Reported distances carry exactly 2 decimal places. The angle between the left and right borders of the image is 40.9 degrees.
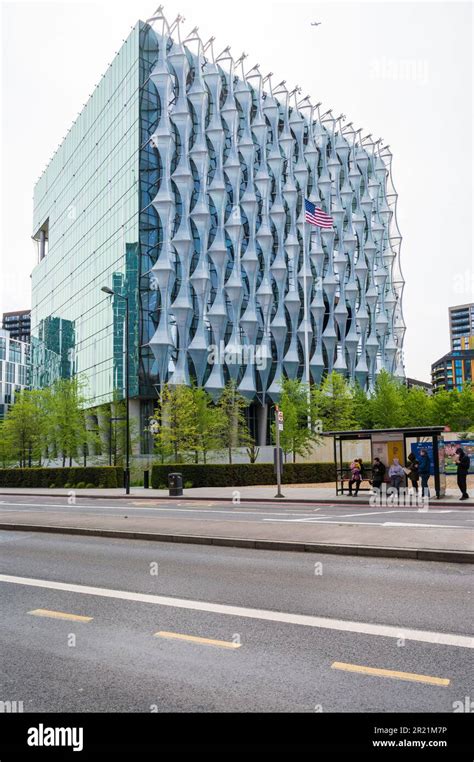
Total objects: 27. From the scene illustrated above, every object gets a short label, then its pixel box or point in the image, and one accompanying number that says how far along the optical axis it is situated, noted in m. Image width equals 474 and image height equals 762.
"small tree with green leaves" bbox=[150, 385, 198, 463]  43.62
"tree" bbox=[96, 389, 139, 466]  48.09
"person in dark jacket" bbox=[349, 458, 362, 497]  26.02
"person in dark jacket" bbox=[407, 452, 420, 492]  24.16
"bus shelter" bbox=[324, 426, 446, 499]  23.62
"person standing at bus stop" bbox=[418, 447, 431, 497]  23.81
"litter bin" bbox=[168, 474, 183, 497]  29.48
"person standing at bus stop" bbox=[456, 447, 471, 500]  22.44
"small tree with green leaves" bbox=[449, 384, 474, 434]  70.00
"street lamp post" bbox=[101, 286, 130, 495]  32.71
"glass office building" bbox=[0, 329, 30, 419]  137.38
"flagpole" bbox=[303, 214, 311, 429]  52.75
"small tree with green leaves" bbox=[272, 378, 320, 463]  45.28
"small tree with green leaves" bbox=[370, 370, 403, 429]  60.66
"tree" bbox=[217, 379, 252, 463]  46.91
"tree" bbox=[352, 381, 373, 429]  61.34
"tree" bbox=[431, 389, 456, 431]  69.81
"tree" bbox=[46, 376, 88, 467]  50.25
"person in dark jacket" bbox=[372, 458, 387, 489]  24.81
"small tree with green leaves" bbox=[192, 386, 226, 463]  45.09
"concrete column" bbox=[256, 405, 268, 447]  64.81
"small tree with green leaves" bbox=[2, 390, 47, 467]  53.56
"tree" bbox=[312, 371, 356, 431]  51.03
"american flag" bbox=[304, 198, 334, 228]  46.34
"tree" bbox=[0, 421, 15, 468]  55.57
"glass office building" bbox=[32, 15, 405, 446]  57.69
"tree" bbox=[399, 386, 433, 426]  63.62
